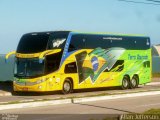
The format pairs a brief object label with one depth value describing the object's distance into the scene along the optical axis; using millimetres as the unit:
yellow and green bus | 28031
